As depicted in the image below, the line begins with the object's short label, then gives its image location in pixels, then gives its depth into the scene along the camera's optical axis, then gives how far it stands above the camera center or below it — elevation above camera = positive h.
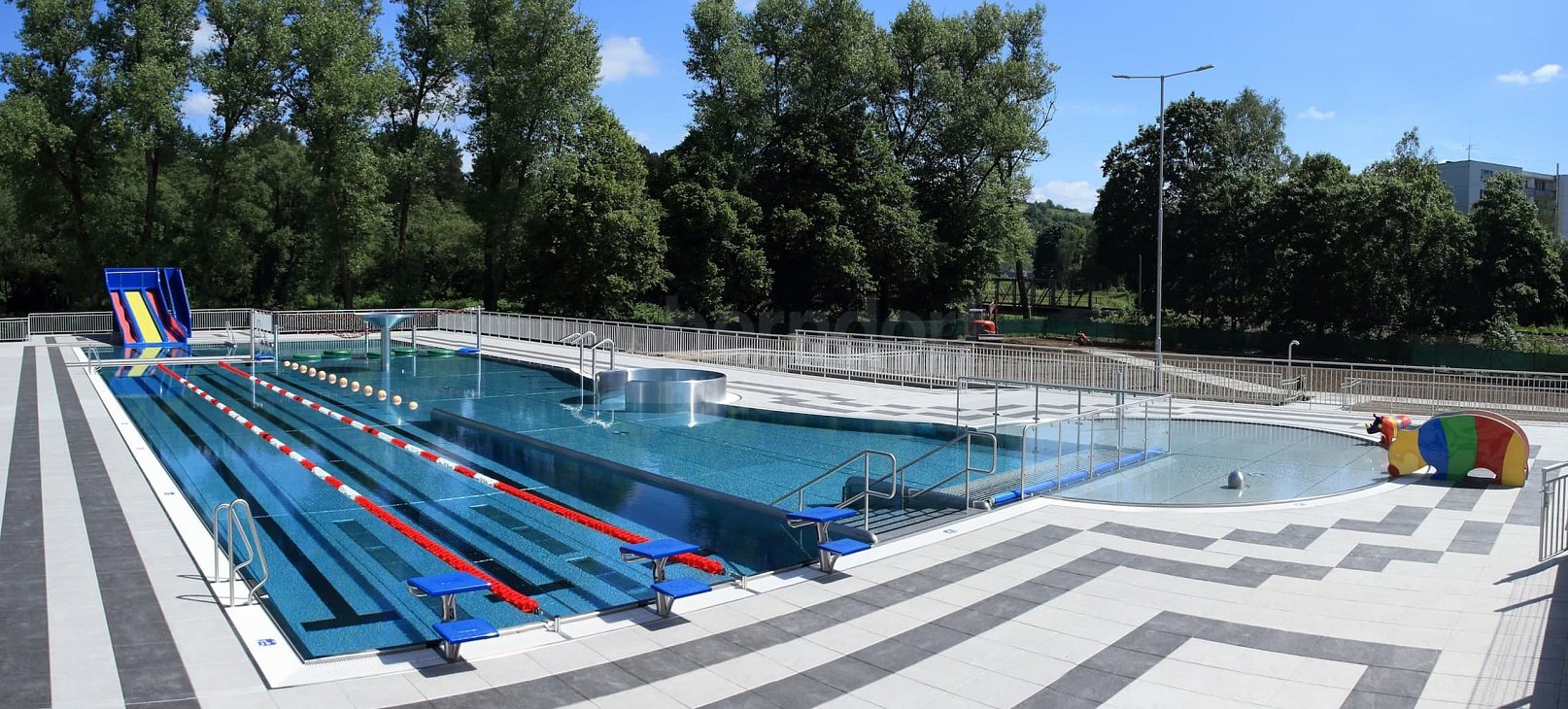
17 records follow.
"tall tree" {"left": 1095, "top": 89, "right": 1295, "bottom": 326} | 52.53 +6.32
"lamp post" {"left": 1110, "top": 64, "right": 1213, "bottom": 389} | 22.39 -0.12
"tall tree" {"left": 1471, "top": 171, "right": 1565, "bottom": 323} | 45.28 +2.93
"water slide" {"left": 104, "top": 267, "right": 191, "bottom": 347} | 32.22 +0.02
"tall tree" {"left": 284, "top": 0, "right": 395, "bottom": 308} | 43.69 +8.51
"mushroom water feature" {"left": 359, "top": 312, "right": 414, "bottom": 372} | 29.39 -0.42
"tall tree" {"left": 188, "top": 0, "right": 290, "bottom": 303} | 43.41 +9.82
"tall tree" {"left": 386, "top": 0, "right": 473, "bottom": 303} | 46.84 +10.26
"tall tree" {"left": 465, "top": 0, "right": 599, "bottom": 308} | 44.41 +9.67
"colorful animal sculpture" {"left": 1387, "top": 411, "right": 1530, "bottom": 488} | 13.20 -1.88
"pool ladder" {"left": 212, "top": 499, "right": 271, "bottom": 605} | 7.85 -2.08
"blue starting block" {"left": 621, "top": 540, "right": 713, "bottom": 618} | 7.85 -2.24
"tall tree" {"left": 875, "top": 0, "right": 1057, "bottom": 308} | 47.88 +9.11
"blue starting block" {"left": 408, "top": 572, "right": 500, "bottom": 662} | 6.77 -2.24
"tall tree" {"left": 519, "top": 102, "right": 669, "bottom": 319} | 40.06 +3.06
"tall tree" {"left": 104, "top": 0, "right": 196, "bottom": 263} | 40.12 +9.95
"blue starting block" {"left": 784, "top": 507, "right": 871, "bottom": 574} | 9.14 -2.23
